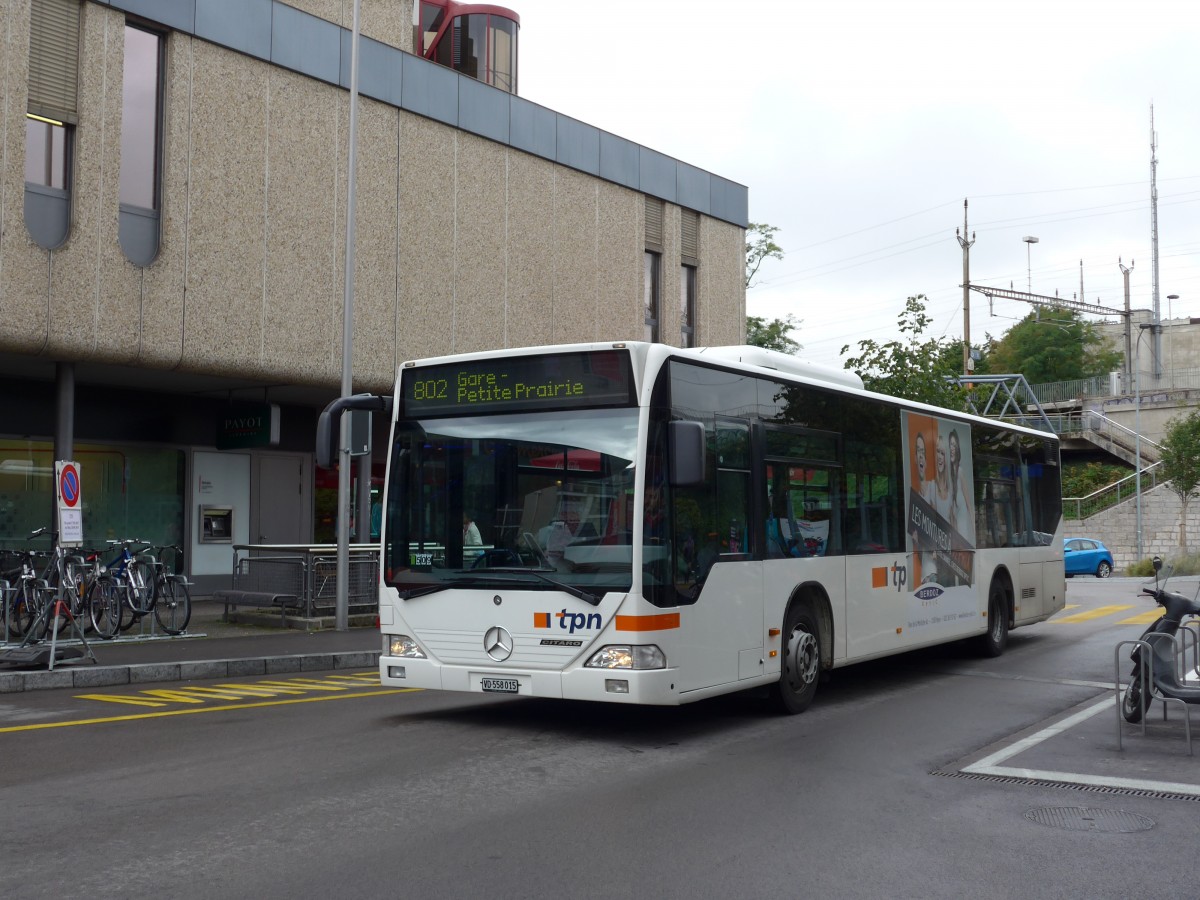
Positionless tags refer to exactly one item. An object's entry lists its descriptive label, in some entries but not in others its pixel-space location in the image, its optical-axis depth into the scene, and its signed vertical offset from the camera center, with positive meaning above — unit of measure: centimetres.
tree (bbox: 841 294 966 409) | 3222 +434
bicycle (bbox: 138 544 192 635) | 1703 -92
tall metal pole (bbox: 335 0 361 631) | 1778 +89
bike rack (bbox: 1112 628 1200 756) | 908 -106
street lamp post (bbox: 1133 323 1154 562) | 5039 +214
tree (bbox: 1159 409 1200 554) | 4997 +302
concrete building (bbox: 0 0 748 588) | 1828 +518
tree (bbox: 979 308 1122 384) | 8619 +1269
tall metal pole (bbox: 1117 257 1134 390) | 7150 +1111
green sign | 2309 +198
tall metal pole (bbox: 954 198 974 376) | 5472 +1158
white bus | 873 +4
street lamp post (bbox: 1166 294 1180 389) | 9556 +1410
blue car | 4341 -90
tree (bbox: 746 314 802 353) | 5550 +888
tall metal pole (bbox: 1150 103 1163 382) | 7200 +1760
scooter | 898 -96
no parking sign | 1306 +33
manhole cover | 657 -156
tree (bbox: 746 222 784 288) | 5506 +1255
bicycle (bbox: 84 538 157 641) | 1628 -82
